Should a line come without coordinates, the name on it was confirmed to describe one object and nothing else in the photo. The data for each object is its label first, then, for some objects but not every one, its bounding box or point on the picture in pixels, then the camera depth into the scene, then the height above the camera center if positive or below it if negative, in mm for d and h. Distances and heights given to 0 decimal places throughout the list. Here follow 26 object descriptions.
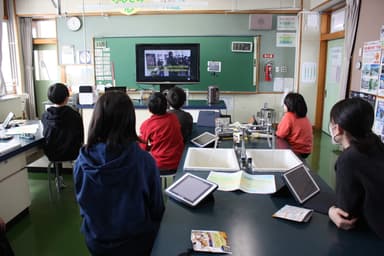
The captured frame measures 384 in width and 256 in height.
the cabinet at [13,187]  2652 -952
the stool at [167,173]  2769 -825
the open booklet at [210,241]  1180 -615
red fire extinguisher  6420 +70
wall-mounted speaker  6262 +1009
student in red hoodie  2676 -495
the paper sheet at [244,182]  1743 -590
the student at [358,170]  1261 -362
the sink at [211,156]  2375 -598
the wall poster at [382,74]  3883 +9
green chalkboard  6430 +275
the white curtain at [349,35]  4520 +565
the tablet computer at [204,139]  2645 -534
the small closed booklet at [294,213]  1404 -602
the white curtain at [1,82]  6063 -164
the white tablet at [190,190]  1544 -555
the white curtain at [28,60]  6766 +275
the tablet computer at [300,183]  1562 -532
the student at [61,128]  3182 -530
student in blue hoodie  1441 -480
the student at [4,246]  1625 -856
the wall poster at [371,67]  4011 +99
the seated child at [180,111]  2986 -344
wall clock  6598 +1005
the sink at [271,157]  2389 -603
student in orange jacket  2887 -448
